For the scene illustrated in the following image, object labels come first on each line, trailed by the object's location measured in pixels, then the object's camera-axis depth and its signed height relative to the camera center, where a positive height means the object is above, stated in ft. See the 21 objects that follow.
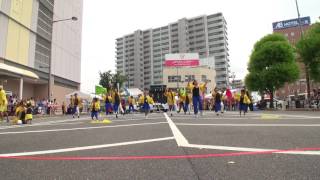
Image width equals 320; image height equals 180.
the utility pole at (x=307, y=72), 62.89 +9.89
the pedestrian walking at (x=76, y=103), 44.43 +1.04
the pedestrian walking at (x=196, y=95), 32.39 +1.66
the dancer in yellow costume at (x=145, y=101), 34.33 +1.13
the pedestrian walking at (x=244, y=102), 35.85 +0.42
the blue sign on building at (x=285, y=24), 231.46 +92.62
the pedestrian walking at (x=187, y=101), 40.01 +0.89
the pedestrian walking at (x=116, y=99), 39.33 +1.56
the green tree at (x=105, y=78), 175.36 +25.36
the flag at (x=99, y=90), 84.27 +7.36
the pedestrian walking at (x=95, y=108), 32.60 -0.12
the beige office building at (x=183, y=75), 203.04 +31.36
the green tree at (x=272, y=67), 87.93 +16.51
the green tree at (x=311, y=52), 63.05 +16.27
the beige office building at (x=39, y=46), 63.85 +24.54
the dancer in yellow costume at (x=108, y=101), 41.32 +1.25
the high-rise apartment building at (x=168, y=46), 273.29 +89.13
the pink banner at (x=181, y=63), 176.98 +37.76
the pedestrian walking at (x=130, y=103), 61.61 +1.11
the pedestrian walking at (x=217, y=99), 37.15 +1.16
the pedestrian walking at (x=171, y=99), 42.85 +1.45
